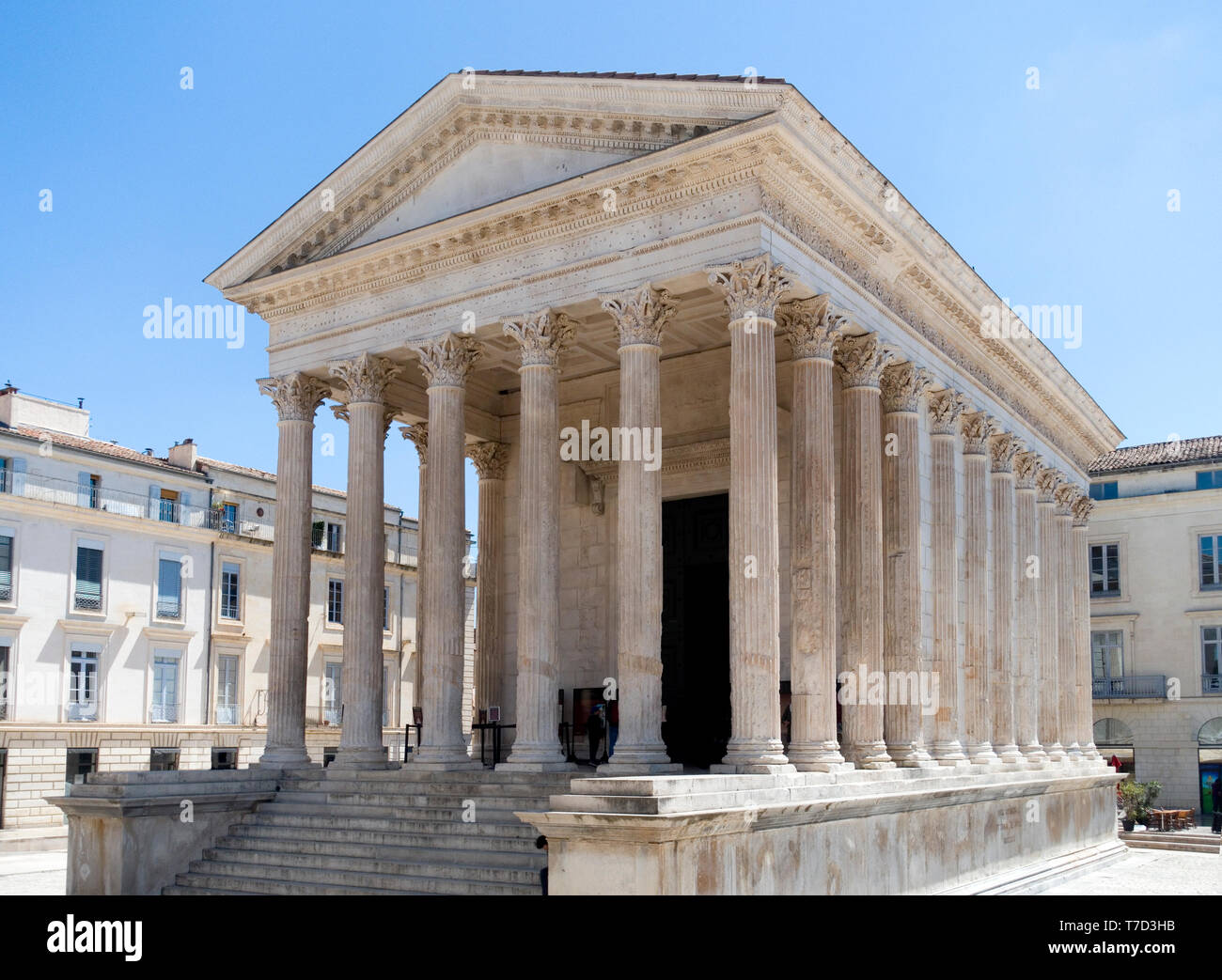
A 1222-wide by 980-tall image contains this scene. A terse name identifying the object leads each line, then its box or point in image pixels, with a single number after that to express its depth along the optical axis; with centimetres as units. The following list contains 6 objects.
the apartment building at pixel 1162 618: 4275
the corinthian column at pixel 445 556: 1947
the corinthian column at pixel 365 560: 2055
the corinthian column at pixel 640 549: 1698
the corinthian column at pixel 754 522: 1623
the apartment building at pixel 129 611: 3559
